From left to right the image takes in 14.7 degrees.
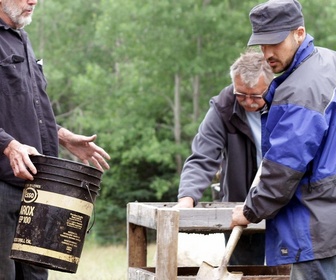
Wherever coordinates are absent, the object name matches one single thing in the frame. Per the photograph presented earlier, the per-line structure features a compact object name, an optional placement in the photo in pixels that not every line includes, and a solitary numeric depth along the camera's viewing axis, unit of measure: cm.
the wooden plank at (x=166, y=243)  775
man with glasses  880
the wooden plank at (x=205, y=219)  816
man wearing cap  628
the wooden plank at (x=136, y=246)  874
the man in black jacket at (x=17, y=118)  736
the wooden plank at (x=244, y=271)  818
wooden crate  776
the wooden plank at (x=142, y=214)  801
